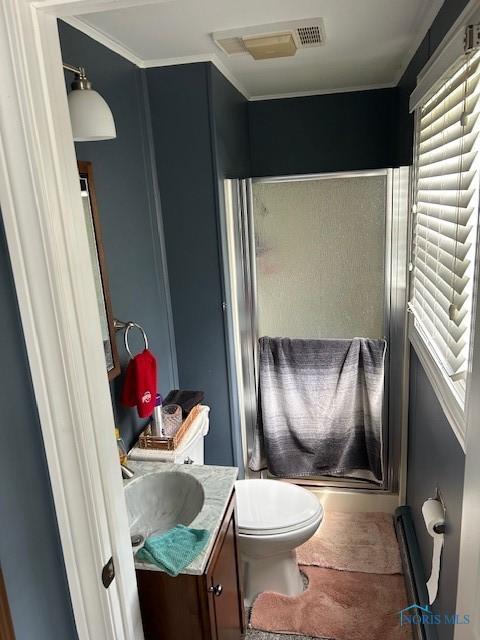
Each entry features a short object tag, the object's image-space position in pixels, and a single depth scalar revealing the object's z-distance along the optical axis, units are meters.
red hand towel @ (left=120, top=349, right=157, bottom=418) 1.78
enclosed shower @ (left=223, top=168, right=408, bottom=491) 2.38
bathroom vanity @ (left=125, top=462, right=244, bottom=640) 1.32
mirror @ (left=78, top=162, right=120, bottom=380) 1.61
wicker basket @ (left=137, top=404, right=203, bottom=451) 1.90
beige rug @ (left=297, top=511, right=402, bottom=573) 2.35
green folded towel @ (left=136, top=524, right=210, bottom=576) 1.30
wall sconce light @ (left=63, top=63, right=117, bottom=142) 1.29
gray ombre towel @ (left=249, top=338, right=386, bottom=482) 2.55
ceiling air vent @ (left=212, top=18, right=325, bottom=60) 1.76
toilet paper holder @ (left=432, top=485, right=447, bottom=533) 1.50
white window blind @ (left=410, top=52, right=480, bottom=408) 1.28
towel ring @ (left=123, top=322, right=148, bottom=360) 1.87
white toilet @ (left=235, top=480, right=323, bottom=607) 2.01
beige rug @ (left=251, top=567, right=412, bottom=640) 1.99
